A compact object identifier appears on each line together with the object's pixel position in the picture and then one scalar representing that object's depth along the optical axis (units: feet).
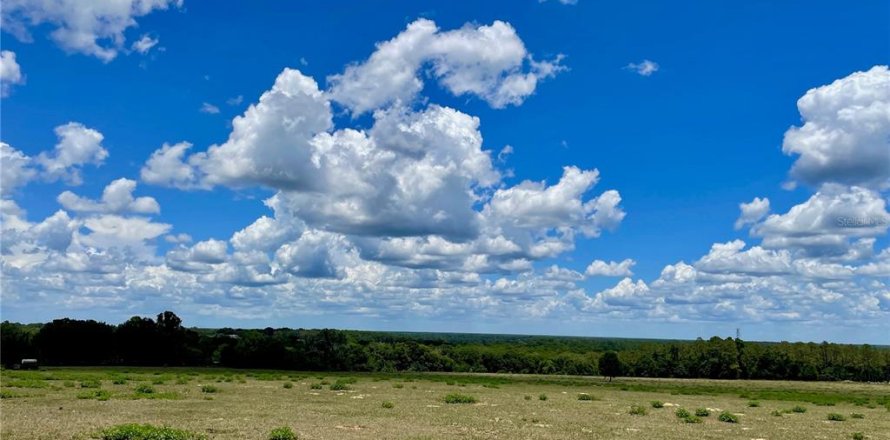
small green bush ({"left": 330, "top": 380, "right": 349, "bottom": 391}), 187.93
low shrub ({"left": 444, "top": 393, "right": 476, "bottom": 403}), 148.56
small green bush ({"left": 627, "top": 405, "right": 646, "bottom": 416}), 131.47
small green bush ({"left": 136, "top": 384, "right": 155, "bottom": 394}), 146.64
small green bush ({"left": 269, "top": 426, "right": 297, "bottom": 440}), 81.56
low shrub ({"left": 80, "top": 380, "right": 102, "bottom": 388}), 165.64
